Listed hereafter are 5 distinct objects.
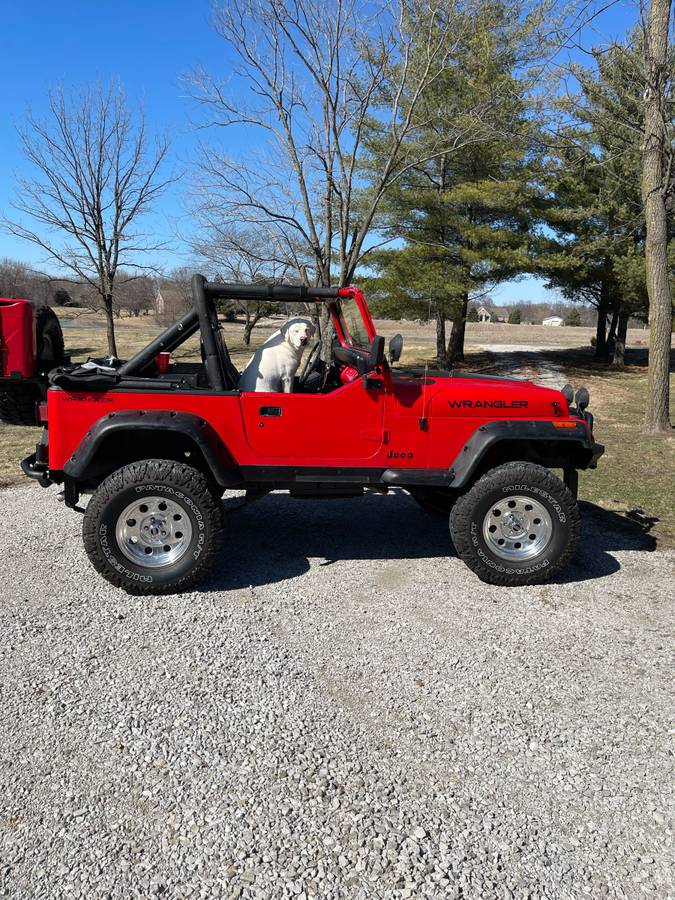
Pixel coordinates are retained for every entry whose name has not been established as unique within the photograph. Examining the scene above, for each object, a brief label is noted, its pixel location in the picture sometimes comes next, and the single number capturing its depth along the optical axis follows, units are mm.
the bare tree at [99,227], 16859
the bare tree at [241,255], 13828
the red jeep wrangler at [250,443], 4012
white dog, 4285
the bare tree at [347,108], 11055
